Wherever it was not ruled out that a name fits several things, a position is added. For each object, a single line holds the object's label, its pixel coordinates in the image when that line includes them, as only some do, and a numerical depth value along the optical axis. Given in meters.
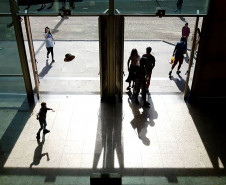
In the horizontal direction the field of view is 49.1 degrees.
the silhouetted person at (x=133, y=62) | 8.24
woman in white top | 11.11
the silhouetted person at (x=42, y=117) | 6.48
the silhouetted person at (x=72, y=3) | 7.29
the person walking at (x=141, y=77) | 7.98
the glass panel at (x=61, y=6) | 7.25
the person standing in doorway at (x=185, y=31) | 13.01
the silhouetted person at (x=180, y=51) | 9.73
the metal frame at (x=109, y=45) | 7.30
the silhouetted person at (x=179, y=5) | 7.27
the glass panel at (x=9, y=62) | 7.63
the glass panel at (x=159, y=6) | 7.29
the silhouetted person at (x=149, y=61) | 8.38
